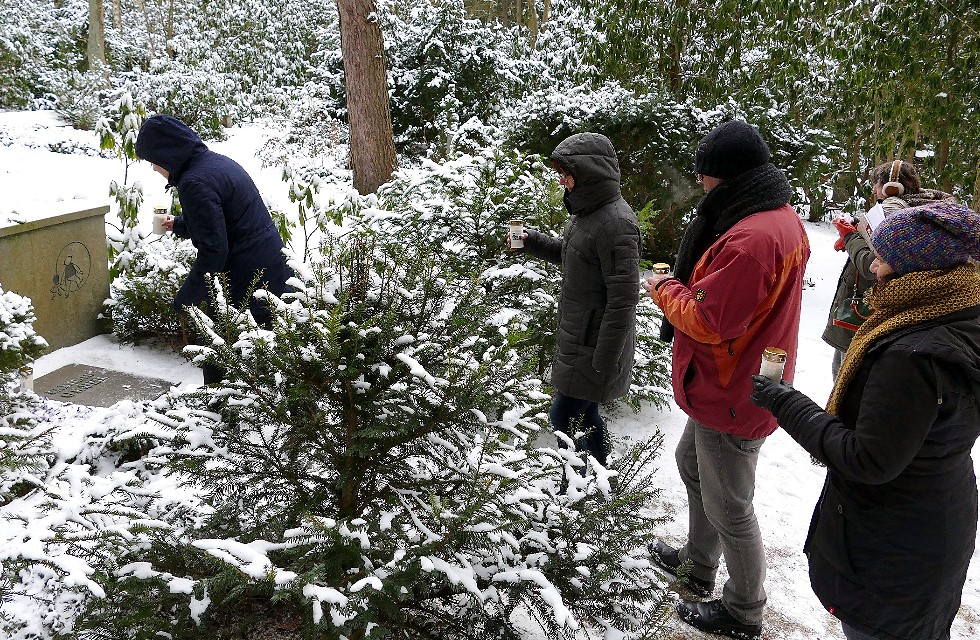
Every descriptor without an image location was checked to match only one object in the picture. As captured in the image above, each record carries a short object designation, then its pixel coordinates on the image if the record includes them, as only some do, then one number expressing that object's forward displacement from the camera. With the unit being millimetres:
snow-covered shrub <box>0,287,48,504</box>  2807
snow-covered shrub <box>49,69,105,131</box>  14008
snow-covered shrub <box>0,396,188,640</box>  1959
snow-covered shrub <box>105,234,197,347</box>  5309
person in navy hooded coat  3400
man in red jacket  2441
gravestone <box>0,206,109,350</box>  4750
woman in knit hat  1784
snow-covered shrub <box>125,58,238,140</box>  14266
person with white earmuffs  3693
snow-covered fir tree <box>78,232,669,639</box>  2023
